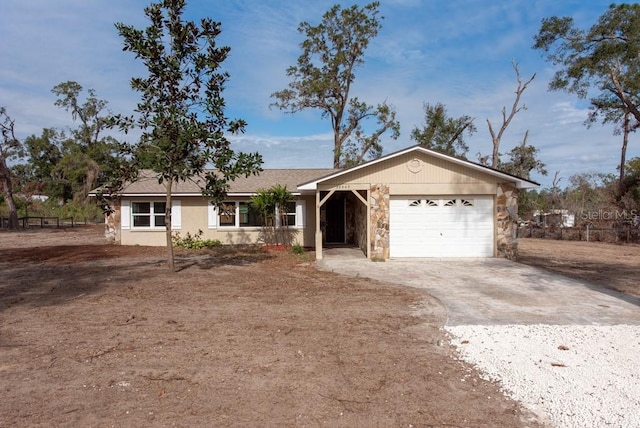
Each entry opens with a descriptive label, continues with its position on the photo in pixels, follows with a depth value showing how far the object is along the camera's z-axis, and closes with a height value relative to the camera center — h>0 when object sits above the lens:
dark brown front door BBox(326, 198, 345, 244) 20.42 -0.14
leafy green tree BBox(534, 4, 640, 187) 15.92 +6.53
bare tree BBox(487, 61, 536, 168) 28.59 +6.52
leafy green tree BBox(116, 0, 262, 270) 10.01 +2.68
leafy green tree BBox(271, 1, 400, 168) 30.14 +10.02
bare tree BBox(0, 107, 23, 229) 30.70 +3.68
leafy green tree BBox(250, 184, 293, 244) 16.45 +0.71
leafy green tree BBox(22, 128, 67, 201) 44.12 +6.19
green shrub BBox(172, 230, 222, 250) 17.64 -0.88
